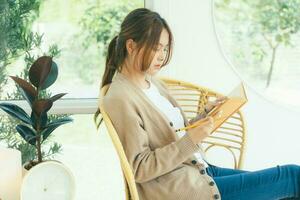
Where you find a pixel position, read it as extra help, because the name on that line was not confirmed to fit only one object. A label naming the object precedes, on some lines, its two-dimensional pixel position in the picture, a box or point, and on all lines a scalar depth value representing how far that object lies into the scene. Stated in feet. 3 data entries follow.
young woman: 5.01
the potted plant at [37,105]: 5.60
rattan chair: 6.82
